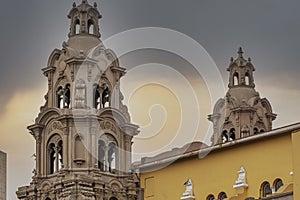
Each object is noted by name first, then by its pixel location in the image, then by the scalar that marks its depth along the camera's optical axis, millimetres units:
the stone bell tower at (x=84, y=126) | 79812
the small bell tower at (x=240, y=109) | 91750
